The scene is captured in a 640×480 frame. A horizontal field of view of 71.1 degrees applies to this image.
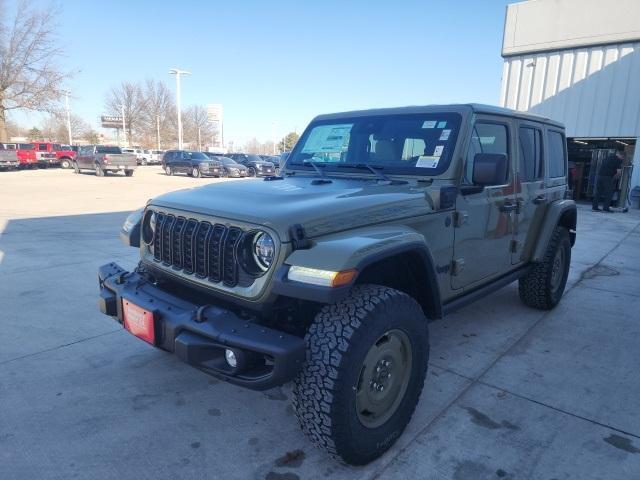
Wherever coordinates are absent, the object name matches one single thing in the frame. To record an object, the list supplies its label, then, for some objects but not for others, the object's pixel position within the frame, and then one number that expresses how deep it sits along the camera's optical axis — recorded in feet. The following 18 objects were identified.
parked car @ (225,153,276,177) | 97.41
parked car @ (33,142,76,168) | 99.61
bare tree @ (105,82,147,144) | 209.06
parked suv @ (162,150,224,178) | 86.53
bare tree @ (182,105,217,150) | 238.66
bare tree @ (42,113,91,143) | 234.79
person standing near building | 41.37
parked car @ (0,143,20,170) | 88.14
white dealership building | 42.27
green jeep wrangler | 6.68
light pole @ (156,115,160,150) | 213.87
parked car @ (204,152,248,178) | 89.45
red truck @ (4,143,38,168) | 94.32
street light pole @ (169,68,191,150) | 130.41
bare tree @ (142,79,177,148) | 212.23
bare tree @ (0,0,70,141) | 111.14
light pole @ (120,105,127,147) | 208.33
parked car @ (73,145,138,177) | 80.53
